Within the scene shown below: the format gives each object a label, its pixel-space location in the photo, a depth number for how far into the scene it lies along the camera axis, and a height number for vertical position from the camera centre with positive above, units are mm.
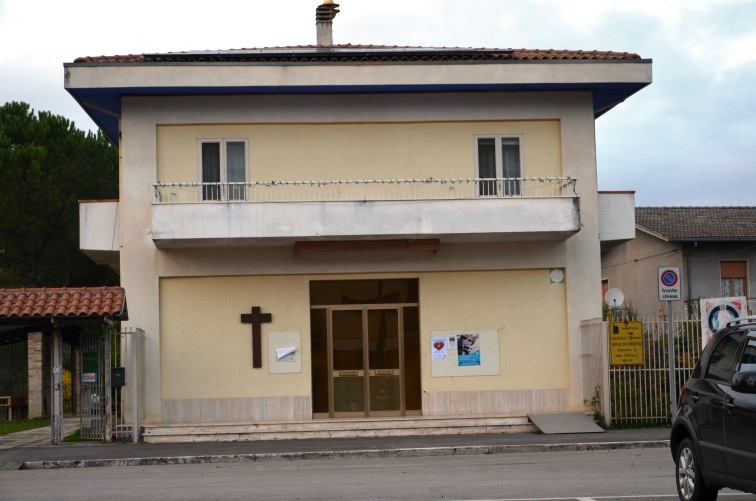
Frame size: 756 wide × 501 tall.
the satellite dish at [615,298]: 23219 +530
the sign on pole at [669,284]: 20531 +703
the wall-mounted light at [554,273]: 23000 +1055
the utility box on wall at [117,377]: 20625 -781
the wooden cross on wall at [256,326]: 22422 +118
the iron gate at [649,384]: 21828 -1223
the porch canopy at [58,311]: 20125 +472
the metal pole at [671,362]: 21016 -768
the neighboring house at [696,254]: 38812 +2447
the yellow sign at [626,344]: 21609 -415
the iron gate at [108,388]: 20969 -1001
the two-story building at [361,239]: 22156 +1805
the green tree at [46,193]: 36469 +4882
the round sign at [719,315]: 21641 +106
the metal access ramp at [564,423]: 20867 -1918
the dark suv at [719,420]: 9570 -918
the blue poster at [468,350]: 22766 -478
